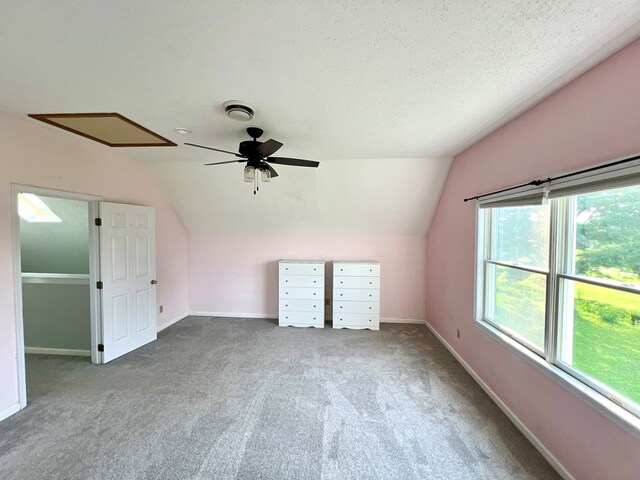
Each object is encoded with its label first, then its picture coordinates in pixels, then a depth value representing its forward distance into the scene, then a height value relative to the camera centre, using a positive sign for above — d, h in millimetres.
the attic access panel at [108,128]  2118 +1000
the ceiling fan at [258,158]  2028 +654
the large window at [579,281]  1335 -316
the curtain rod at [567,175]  1237 +368
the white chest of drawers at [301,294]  4141 -1008
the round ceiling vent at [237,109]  1882 +966
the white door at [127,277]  2926 -554
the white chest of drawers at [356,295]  4055 -996
